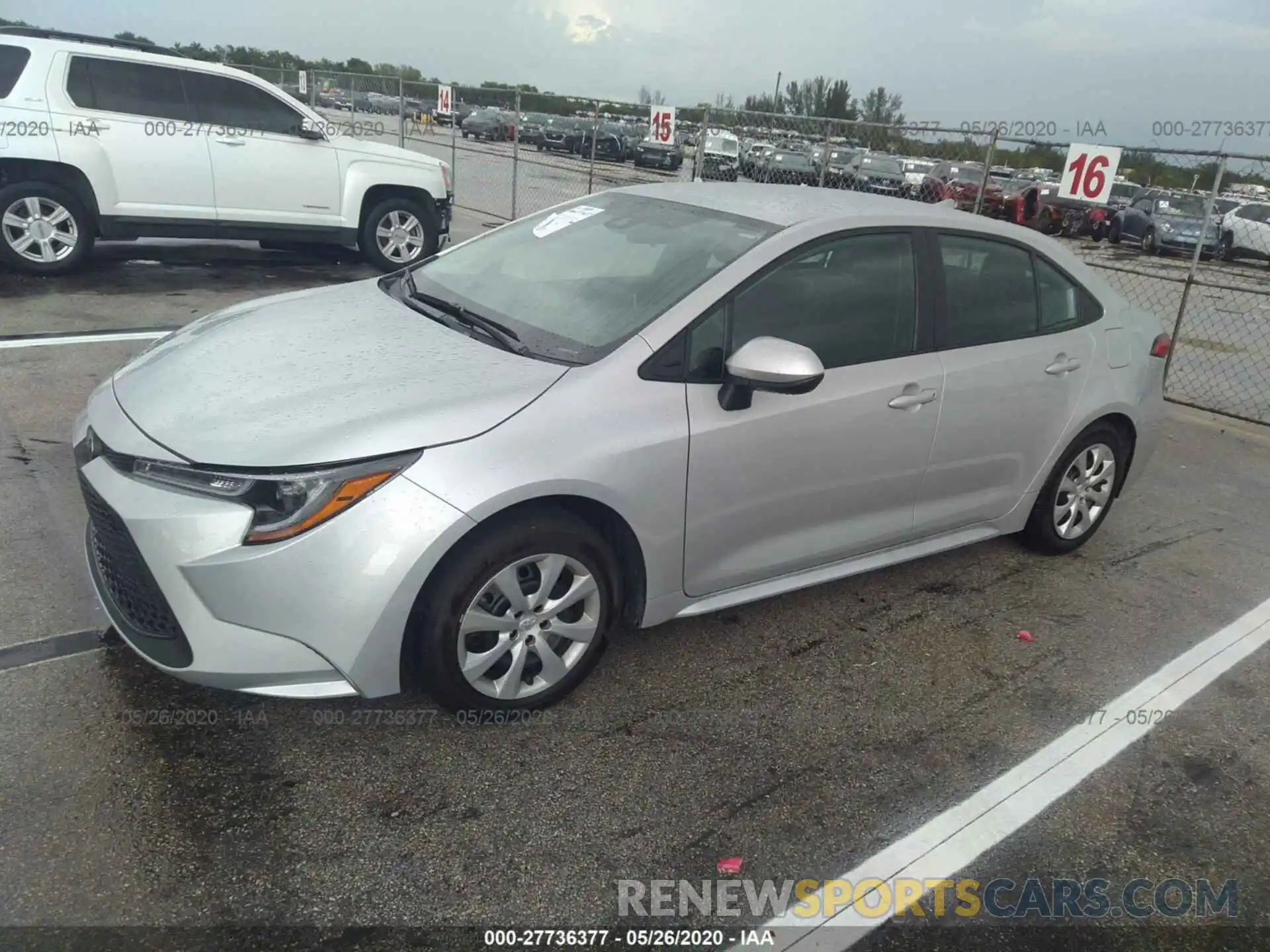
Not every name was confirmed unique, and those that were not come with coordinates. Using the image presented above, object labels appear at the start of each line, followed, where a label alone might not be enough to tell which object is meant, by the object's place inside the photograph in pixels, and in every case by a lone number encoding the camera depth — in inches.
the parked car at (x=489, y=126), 812.6
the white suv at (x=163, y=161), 314.5
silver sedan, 103.0
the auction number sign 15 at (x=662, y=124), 483.5
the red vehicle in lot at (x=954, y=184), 416.2
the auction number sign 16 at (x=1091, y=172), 311.6
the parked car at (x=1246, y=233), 673.6
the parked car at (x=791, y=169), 455.5
